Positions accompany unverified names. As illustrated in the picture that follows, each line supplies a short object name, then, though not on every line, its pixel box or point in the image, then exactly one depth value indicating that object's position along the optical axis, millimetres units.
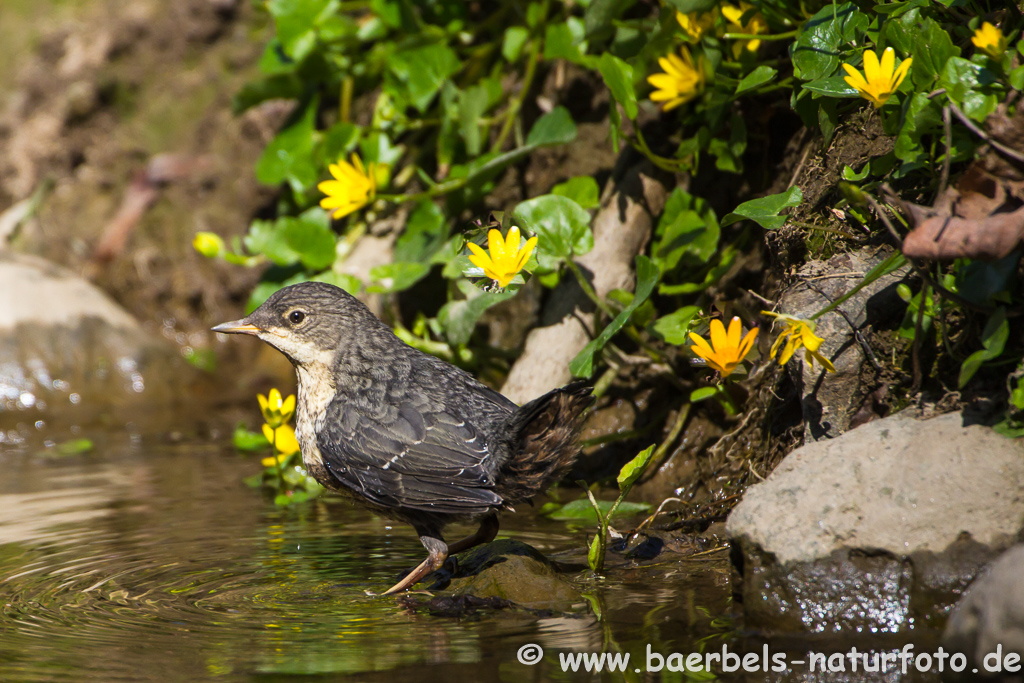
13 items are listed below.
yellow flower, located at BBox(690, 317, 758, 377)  7930
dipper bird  7953
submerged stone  7285
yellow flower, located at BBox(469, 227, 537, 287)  7723
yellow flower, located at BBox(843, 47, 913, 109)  7305
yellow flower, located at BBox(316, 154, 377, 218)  11266
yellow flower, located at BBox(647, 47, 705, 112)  9945
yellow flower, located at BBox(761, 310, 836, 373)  7059
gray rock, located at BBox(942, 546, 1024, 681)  5113
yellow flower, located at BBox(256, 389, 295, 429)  10102
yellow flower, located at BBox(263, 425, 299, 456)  10461
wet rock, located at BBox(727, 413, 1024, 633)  6375
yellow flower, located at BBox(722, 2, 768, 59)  9609
